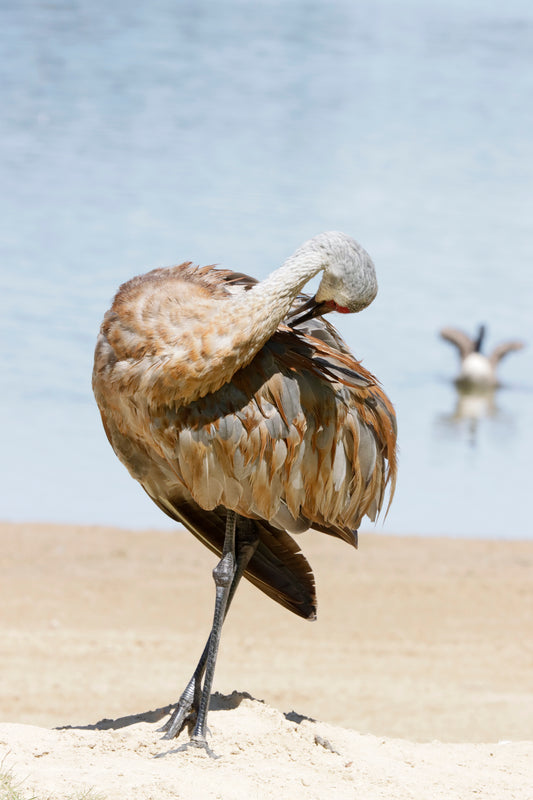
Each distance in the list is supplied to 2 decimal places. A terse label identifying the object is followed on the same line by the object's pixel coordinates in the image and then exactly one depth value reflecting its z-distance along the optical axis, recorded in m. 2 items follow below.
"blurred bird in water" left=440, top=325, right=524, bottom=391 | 36.94
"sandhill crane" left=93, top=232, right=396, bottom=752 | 9.66
